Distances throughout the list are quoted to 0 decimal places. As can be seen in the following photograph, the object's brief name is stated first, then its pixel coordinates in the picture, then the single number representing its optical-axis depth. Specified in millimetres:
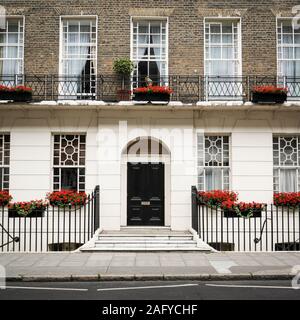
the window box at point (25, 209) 13977
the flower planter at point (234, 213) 13935
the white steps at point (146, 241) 12112
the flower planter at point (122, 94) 14750
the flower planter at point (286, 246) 14031
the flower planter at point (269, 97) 14219
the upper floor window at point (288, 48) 15352
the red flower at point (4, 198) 14203
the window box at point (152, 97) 14234
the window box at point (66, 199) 14117
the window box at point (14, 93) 14148
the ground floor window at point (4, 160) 14828
